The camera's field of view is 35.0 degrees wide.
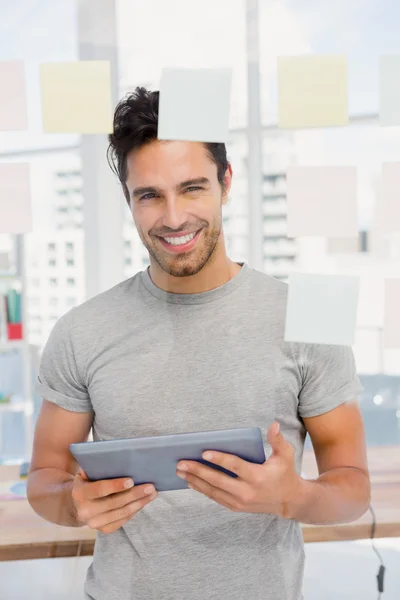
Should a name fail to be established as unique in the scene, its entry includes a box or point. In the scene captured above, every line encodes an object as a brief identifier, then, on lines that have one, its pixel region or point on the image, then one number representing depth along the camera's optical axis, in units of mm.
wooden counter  953
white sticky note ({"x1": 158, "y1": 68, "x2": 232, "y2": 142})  793
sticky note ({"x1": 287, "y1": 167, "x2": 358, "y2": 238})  858
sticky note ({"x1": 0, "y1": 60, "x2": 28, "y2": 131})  850
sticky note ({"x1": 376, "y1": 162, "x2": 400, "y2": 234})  894
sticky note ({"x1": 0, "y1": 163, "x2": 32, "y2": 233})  864
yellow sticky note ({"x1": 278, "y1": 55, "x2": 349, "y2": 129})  841
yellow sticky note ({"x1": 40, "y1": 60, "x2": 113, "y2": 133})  823
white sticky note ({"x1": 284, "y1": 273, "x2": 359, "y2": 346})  840
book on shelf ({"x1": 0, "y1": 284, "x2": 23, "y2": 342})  889
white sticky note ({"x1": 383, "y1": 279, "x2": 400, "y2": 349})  893
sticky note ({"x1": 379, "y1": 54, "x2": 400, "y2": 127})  856
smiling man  829
